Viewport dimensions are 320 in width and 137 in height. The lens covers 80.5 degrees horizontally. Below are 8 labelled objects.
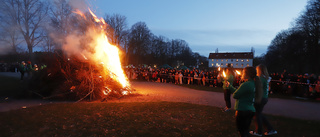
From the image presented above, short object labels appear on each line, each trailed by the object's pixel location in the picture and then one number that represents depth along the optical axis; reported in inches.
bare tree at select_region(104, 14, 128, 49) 1499.8
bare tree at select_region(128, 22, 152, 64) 1807.3
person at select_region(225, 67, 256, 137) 148.6
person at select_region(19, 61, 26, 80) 603.2
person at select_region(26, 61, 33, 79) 572.8
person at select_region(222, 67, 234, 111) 277.6
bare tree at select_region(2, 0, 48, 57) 279.6
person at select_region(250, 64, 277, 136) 188.9
